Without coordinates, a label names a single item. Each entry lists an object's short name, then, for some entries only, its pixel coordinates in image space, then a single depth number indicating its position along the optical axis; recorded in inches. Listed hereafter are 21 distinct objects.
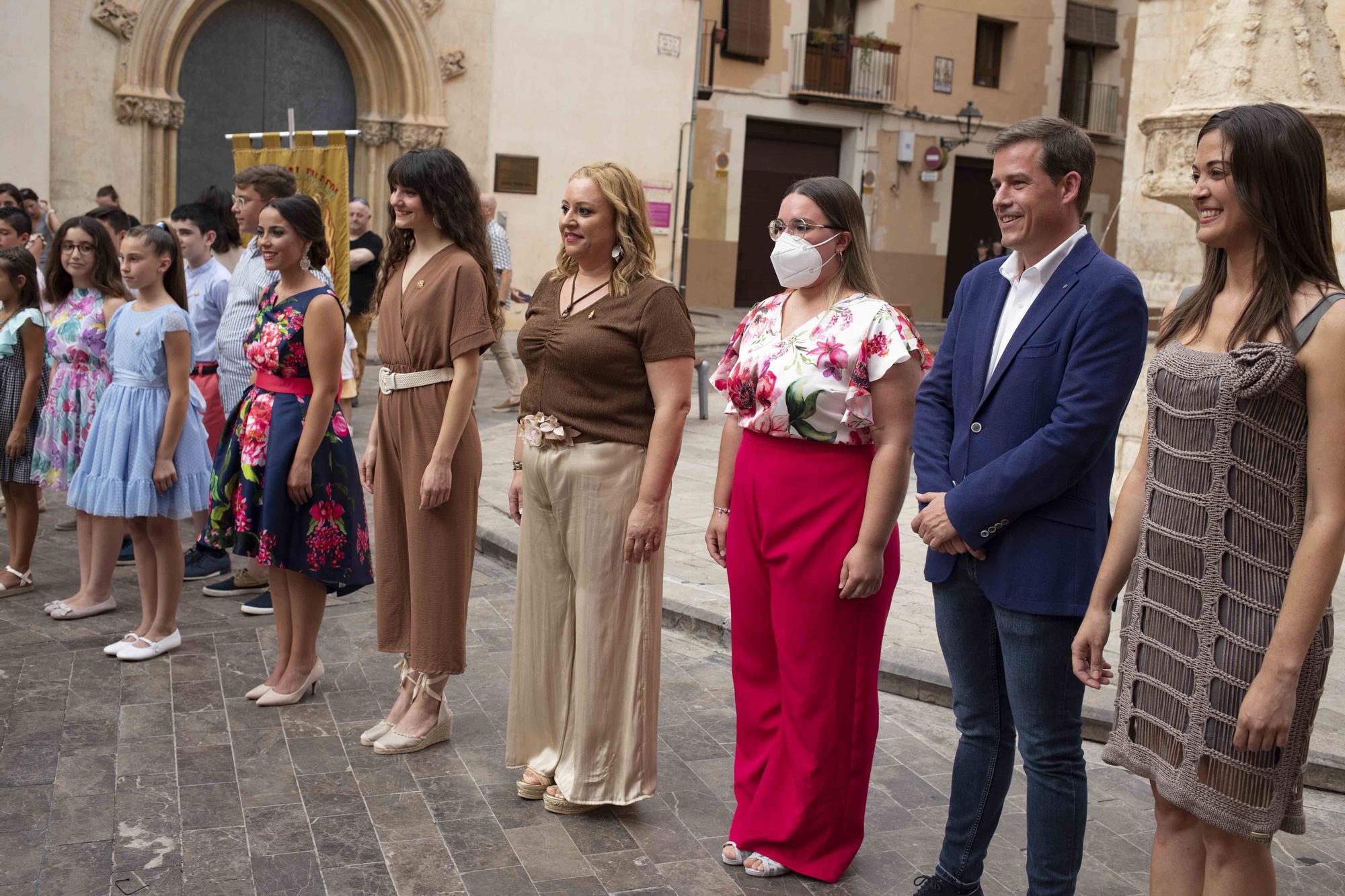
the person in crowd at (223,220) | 294.8
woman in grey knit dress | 100.3
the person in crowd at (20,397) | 251.8
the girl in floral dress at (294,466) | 192.4
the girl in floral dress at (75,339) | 242.4
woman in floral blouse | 139.2
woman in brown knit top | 155.0
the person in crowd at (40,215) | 449.4
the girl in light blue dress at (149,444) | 216.7
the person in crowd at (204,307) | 271.1
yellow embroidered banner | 322.0
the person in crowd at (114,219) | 298.8
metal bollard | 462.3
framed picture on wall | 1112.8
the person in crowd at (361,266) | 417.4
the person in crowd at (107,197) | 550.3
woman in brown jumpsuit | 174.6
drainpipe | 813.2
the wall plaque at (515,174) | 768.3
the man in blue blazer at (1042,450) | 120.4
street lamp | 1098.7
